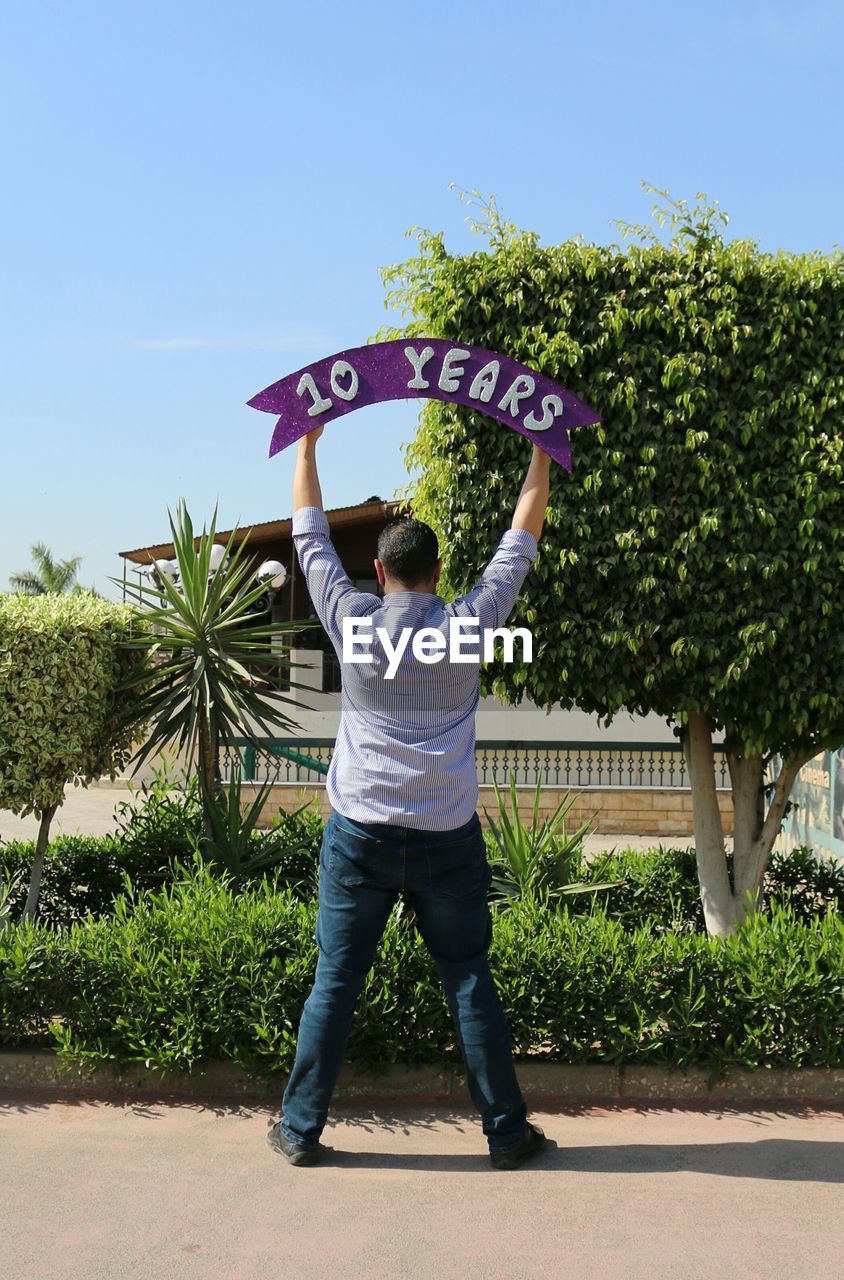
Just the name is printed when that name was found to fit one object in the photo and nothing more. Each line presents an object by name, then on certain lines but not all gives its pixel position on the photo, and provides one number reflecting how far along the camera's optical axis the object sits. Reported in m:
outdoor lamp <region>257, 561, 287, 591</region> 15.09
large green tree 5.67
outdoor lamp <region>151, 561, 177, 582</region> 16.08
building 14.29
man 3.88
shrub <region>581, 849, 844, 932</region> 6.72
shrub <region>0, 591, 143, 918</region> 5.81
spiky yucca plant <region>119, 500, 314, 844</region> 6.48
